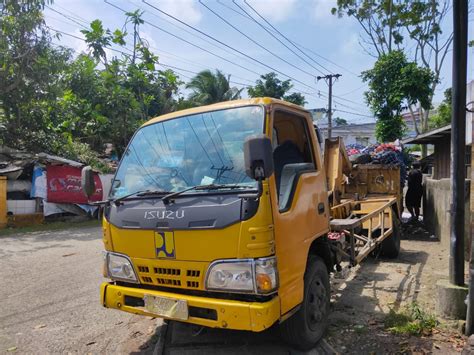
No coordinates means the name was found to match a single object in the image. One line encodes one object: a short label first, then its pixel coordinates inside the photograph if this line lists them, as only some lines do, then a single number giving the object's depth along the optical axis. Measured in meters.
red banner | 13.26
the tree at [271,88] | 28.19
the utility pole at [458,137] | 4.59
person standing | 11.75
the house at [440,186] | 8.61
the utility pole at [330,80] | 31.35
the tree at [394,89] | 16.33
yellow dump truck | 3.14
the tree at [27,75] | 12.66
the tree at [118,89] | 16.17
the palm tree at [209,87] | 25.81
